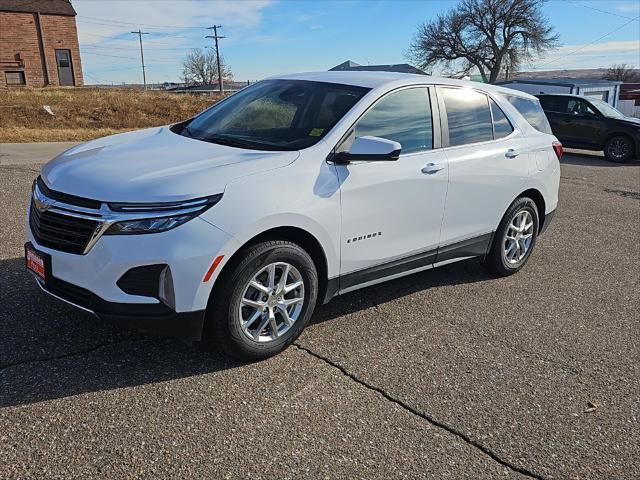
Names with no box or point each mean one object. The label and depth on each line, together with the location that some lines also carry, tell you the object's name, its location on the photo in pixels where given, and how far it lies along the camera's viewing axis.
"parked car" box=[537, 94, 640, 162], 15.41
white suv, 3.02
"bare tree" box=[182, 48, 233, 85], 101.31
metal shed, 21.26
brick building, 42.44
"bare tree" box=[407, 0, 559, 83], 56.97
